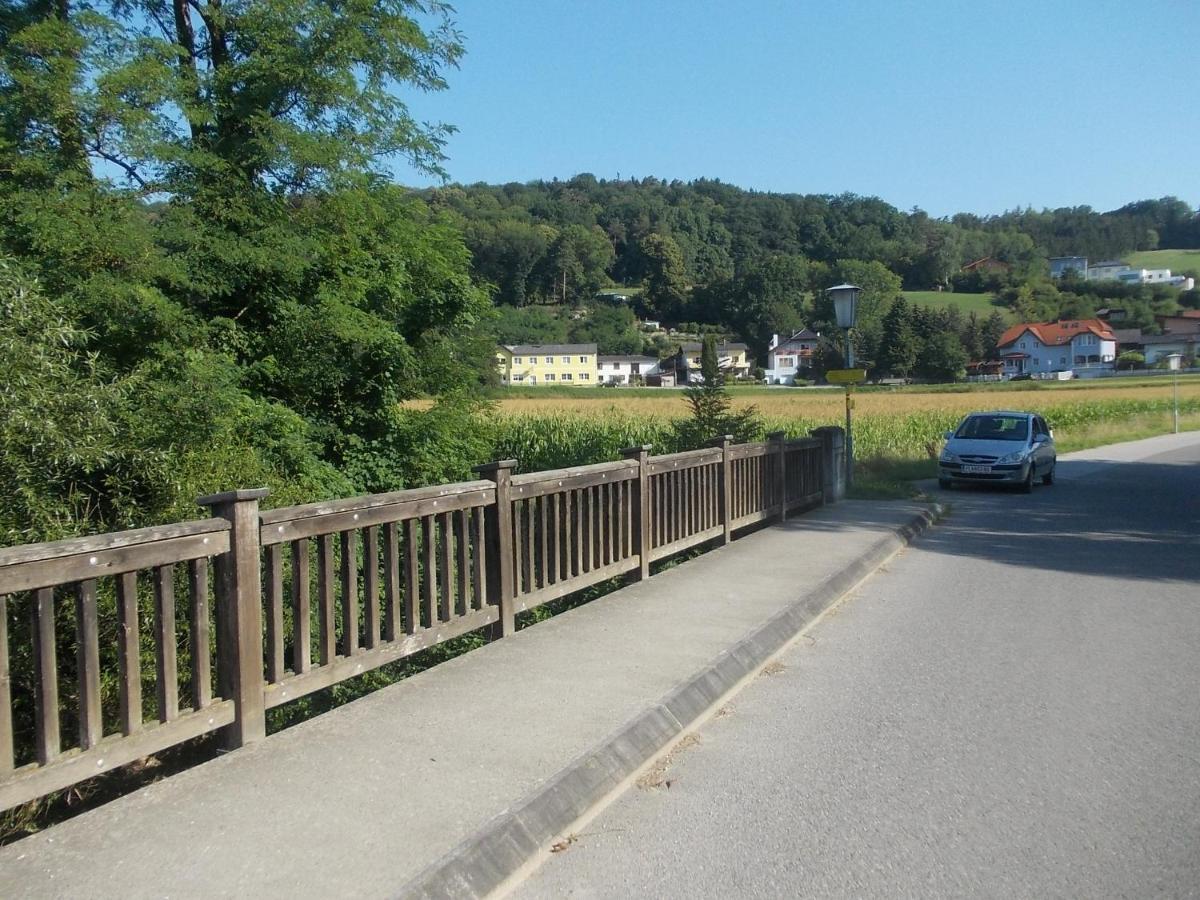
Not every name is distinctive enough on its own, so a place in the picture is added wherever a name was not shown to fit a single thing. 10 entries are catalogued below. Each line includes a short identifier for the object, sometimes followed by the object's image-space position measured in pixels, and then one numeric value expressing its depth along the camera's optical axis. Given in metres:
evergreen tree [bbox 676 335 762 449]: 18.05
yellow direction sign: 17.07
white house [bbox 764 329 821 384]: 111.69
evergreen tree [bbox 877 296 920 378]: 93.56
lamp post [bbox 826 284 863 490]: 17.78
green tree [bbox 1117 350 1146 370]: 104.38
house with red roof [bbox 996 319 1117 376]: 108.44
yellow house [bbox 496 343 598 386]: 95.50
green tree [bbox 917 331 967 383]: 92.31
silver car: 20.66
